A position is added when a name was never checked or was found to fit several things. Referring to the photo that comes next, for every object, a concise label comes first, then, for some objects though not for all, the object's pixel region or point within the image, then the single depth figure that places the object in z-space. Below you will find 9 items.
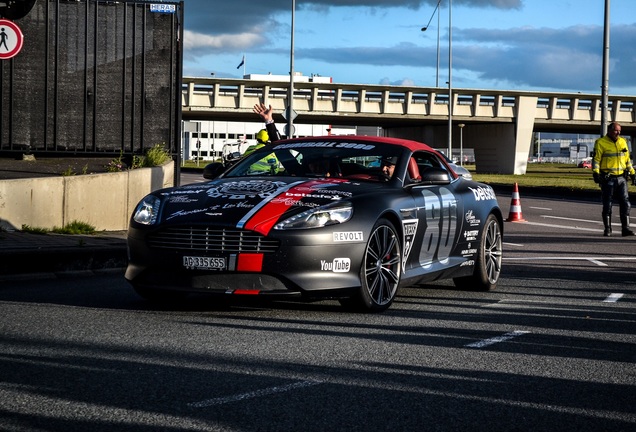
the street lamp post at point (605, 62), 32.34
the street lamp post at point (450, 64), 64.12
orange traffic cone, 23.48
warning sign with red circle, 12.78
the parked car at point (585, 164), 129.56
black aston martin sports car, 8.26
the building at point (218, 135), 136.75
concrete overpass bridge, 68.25
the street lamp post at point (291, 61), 50.38
